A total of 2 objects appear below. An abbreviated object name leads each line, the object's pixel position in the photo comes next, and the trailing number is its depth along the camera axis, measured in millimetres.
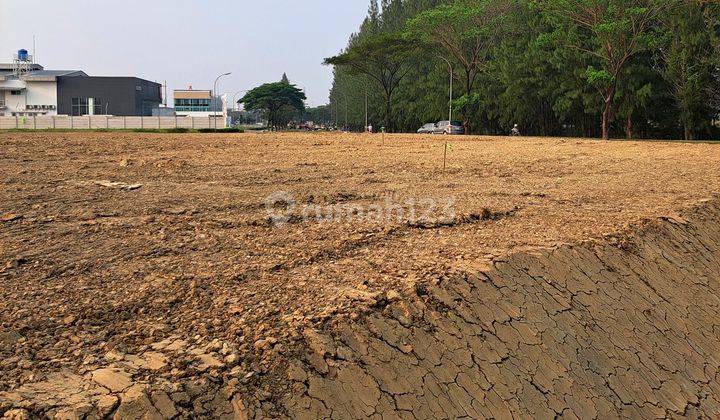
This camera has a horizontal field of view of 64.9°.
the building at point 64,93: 81812
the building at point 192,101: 109250
